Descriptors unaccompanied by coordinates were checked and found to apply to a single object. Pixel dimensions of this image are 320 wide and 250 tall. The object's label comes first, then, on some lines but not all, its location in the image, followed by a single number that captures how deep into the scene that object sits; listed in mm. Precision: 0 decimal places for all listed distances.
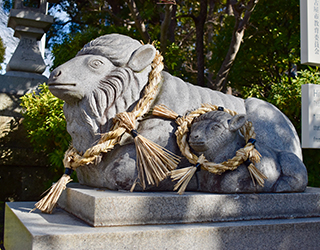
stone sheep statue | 2527
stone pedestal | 1956
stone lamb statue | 2453
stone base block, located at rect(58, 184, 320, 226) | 2102
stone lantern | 5926
